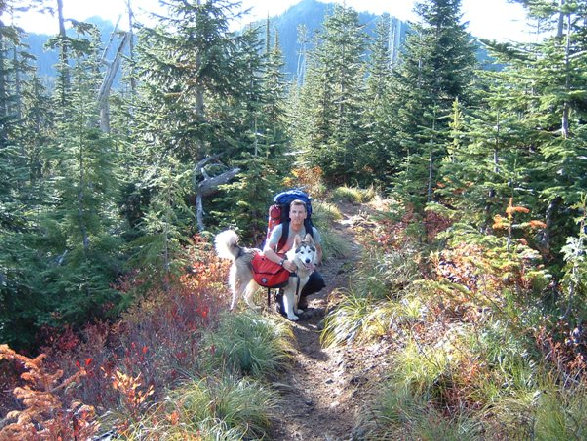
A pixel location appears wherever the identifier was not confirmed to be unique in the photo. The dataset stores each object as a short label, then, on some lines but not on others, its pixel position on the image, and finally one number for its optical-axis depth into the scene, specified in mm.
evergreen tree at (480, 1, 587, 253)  4094
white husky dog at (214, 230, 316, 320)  5785
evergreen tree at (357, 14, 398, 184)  15469
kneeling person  5789
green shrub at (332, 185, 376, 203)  15019
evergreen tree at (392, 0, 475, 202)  12930
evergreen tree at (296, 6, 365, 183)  16844
